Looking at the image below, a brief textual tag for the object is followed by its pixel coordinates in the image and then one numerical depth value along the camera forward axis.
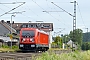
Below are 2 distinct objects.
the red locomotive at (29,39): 39.50
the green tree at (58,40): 86.12
